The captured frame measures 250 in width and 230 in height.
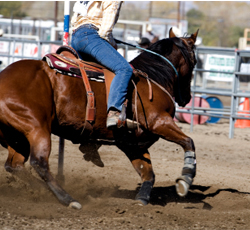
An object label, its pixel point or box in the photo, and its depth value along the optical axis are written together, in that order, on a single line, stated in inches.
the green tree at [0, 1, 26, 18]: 4522.4
